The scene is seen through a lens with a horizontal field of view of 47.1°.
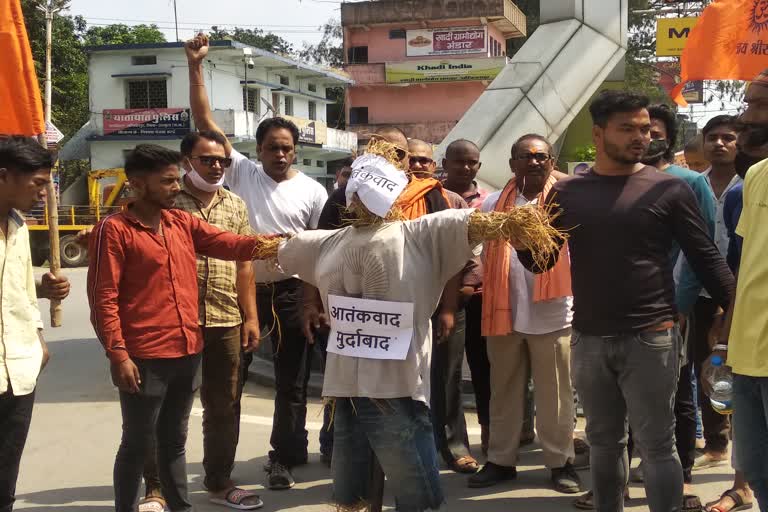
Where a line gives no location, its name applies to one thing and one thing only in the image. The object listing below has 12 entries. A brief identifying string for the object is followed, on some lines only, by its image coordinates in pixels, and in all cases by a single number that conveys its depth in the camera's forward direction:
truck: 24.58
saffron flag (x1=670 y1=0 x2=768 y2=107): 7.23
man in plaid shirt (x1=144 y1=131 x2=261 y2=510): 4.88
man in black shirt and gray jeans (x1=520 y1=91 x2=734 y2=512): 3.77
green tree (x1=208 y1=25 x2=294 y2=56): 61.98
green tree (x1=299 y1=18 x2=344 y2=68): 52.69
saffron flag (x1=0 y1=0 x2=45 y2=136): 4.62
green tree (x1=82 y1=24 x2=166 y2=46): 49.62
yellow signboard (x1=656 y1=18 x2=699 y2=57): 19.98
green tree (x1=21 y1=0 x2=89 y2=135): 34.53
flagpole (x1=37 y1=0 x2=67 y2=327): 4.29
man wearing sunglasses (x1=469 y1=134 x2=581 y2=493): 5.15
